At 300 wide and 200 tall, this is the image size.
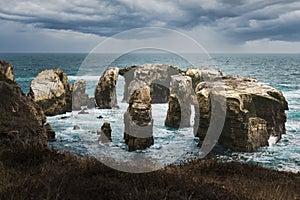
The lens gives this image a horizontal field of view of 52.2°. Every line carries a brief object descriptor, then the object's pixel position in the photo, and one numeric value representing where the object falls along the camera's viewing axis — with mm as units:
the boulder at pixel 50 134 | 32344
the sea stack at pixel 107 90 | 56031
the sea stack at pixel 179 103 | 42188
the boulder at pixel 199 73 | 61325
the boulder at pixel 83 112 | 50550
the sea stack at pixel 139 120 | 31638
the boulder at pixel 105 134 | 32062
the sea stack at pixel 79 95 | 56275
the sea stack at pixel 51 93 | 49125
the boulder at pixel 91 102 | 57256
